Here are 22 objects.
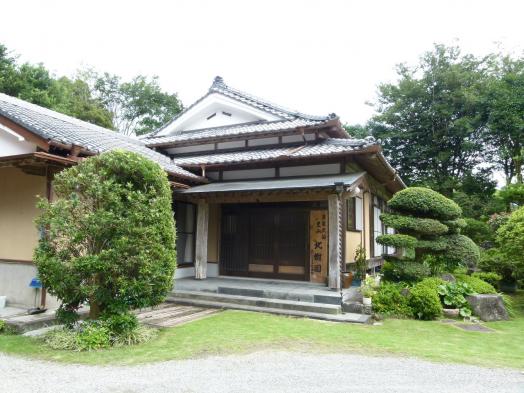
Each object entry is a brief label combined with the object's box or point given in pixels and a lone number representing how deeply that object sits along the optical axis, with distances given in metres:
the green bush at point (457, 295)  8.13
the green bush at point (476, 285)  8.84
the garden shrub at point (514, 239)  8.97
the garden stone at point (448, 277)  9.25
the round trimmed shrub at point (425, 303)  7.73
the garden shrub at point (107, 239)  5.43
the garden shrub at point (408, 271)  8.59
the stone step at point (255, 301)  7.90
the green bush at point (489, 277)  11.30
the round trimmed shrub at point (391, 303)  7.93
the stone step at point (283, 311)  7.43
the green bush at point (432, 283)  8.29
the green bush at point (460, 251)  9.25
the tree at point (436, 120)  23.56
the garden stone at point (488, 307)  8.02
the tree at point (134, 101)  31.30
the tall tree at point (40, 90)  20.06
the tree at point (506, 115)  20.78
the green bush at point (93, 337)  5.17
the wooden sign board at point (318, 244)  10.47
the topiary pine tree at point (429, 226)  9.06
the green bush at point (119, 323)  5.50
